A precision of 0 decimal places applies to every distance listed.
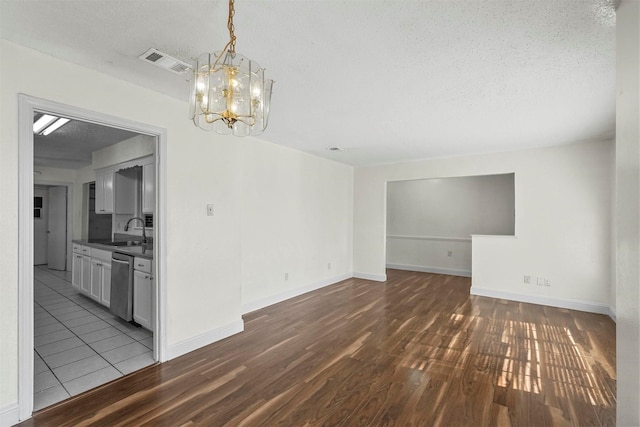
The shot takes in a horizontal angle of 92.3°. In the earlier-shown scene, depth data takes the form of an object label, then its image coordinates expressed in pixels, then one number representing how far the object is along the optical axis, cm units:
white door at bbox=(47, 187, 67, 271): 740
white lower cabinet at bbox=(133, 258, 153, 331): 337
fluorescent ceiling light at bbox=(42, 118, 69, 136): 380
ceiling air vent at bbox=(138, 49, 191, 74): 211
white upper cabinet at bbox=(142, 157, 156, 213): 425
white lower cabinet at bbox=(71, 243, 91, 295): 476
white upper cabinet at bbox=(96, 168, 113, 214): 521
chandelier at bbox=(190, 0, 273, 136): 146
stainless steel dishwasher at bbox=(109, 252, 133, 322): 367
